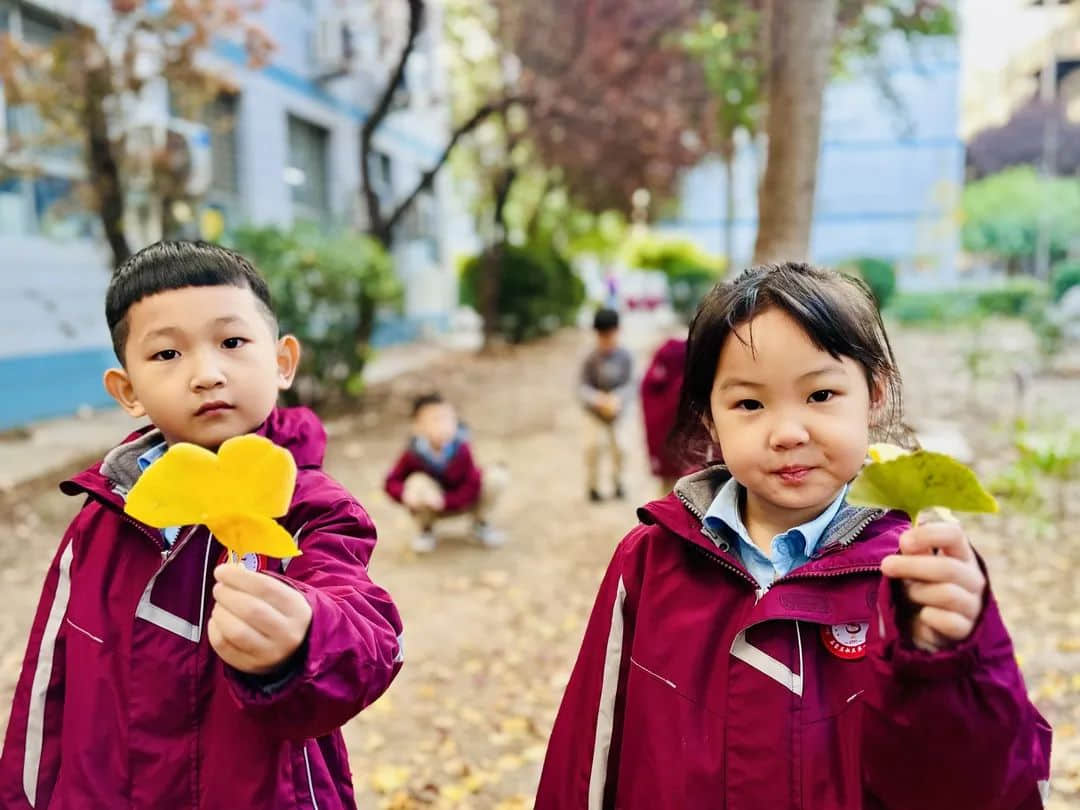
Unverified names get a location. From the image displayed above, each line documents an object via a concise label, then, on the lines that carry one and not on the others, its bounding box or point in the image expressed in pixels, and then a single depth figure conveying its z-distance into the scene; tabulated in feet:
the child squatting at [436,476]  17.88
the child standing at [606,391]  20.85
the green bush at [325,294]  27.02
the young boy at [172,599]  4.50
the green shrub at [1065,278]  57.88
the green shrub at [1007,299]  73.20
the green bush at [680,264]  76.59
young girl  3.50
